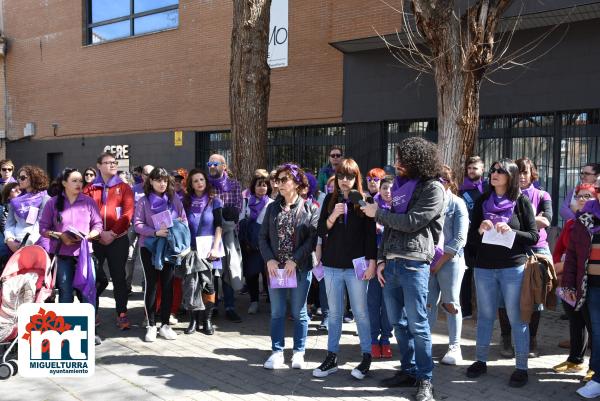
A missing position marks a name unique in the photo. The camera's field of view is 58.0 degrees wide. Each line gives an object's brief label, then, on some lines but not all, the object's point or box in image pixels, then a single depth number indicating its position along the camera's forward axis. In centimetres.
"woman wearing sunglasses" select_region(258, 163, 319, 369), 488
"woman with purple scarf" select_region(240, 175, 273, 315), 703
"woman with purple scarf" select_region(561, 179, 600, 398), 424
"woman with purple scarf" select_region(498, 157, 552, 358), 524
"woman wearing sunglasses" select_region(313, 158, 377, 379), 457
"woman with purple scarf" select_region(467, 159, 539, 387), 448
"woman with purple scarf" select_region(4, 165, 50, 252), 628
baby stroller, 474
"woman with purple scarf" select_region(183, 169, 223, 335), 600
